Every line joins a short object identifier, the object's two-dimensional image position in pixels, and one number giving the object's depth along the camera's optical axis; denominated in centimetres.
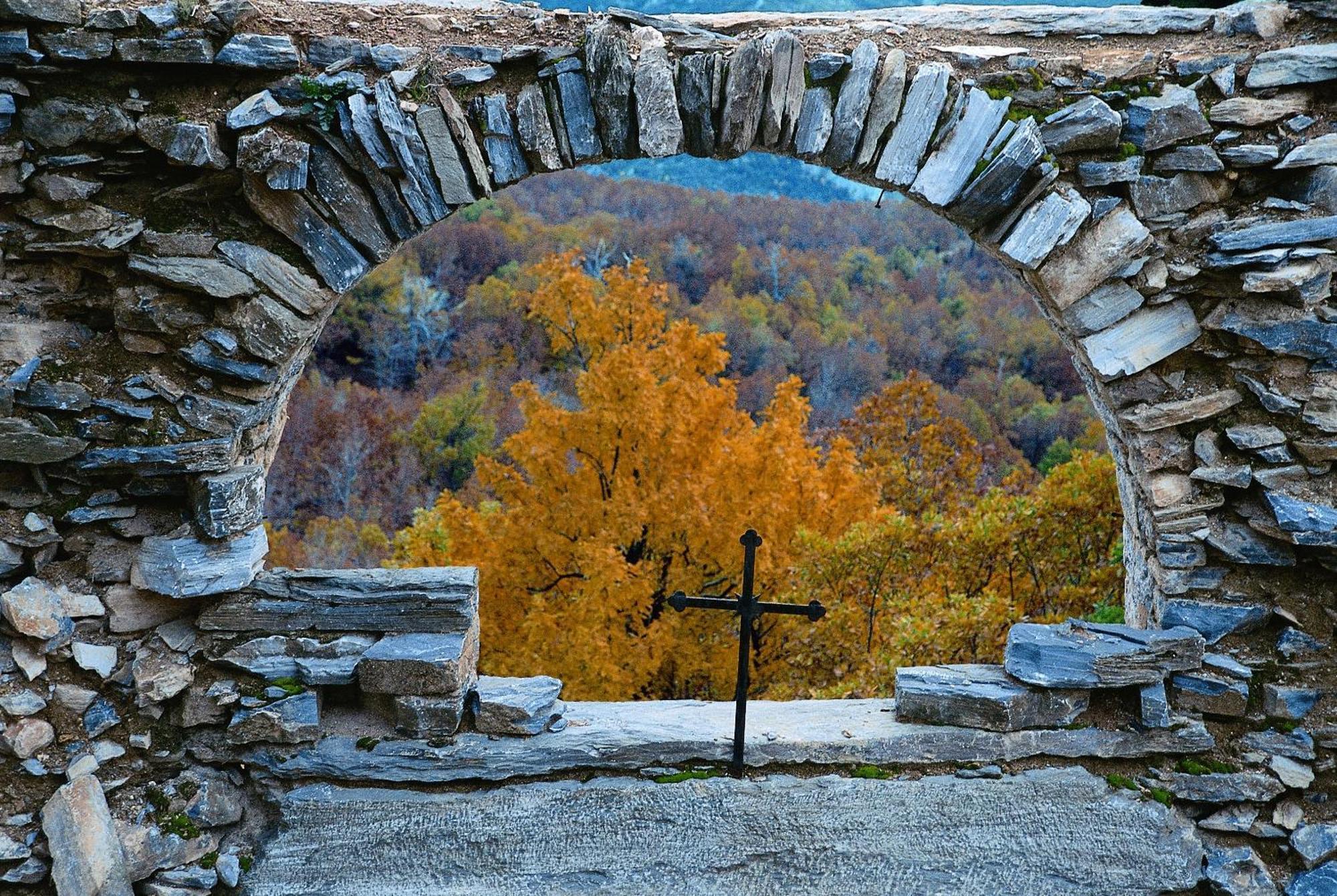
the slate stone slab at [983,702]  377
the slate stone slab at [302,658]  366
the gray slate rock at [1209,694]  378
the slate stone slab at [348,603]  369
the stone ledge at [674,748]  368
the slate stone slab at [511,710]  369
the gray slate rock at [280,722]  365
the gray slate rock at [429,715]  365
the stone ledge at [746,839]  368
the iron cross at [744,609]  359
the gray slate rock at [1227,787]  379
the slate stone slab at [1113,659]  374
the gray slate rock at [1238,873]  376
